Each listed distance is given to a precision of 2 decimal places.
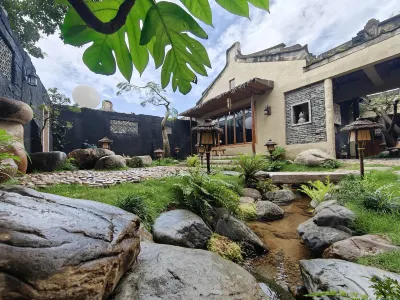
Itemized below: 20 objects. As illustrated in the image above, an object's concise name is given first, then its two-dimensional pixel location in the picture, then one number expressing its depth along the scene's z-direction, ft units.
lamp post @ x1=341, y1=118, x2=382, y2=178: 15.25
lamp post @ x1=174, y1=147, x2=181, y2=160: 45.49
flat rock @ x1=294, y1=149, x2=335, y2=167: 24.05
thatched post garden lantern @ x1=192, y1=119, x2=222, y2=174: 19.64
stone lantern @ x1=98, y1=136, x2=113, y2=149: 33.27
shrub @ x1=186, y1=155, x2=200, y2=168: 30.37
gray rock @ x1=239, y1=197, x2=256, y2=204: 15.79
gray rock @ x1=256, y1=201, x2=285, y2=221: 14.14
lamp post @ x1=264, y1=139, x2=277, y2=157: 29.94
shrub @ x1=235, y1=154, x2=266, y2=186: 19.33
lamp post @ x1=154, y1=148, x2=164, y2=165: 37.80
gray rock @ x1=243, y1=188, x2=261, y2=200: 17.51
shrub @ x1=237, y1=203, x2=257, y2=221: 13.44
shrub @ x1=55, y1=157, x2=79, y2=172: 20.45
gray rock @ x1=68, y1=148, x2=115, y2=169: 24.40
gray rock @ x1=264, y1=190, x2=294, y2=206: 17.48
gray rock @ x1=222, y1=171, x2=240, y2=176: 22.63
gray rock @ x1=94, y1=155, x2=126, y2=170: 23.80
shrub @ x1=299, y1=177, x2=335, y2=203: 15.06
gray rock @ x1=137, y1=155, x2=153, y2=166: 30.29
